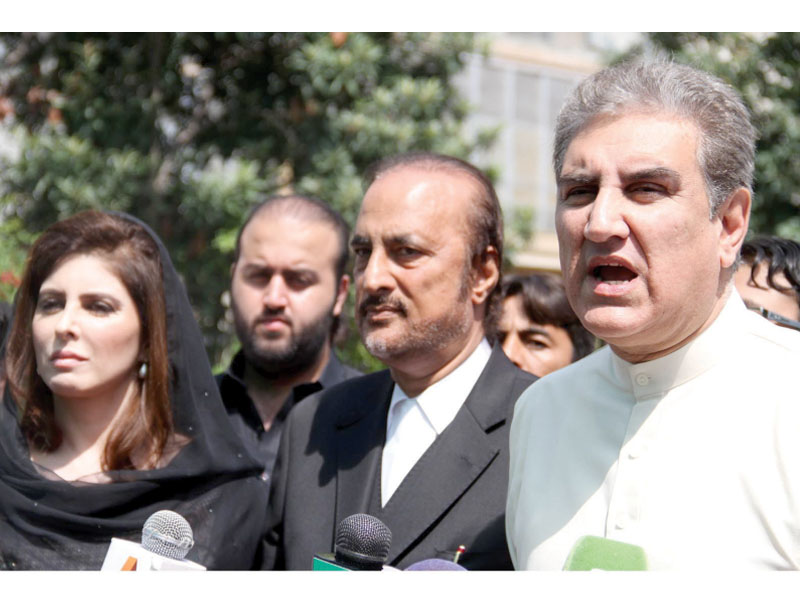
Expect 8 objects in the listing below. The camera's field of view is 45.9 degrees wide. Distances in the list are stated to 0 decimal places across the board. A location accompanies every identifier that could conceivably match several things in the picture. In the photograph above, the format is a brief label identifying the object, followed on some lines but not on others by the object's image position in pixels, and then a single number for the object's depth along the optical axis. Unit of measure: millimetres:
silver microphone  2430
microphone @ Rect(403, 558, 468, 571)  2174
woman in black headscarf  3051
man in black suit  3025
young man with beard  4637
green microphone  1730
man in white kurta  1985
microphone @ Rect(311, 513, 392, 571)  2043
